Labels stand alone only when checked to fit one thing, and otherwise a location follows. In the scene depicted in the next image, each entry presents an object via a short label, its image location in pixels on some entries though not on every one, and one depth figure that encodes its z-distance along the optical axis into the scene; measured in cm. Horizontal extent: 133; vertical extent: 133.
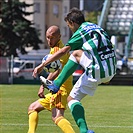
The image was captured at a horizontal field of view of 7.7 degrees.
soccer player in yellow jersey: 1429
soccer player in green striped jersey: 1287
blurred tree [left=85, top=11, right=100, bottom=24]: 12099
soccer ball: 1436
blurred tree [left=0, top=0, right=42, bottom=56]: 8231
